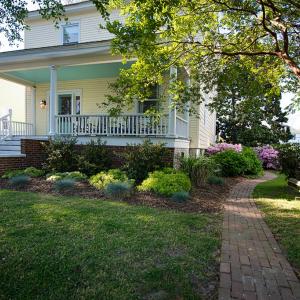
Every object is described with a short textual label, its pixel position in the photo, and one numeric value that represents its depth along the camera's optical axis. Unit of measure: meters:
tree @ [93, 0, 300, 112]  5.08
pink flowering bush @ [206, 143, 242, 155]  16.94
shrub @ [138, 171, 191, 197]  7.59
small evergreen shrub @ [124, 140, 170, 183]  9.02
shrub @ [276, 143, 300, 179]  9.94
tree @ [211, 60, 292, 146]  27.42
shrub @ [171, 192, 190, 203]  7.08
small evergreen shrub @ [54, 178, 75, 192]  7.83
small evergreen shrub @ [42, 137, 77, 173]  10.15
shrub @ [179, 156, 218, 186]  9.55
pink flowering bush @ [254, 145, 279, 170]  20.71
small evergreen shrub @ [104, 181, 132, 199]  7.24
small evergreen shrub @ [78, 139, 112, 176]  9.77
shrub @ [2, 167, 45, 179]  9.52
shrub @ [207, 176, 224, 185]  10.25
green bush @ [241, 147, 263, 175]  15.29
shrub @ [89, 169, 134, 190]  8.16
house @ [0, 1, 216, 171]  10.50
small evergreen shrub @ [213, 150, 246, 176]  14.24
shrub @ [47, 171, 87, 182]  9.00
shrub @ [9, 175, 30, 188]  8.30
